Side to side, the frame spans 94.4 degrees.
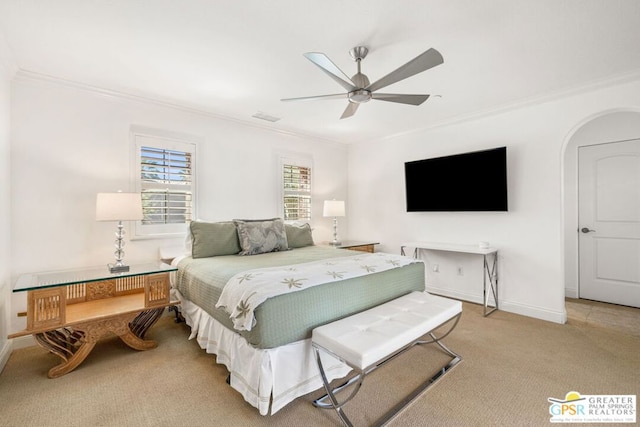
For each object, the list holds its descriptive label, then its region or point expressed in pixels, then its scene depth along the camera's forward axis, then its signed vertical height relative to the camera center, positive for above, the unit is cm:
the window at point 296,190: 452 +38
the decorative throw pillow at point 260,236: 325 -25
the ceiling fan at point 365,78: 183 +94
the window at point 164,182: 325 +39
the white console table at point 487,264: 344 -64
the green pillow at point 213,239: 306 -26
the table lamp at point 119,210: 258 +5
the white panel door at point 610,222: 359 -14
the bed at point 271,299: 175 -61
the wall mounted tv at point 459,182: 350 +39
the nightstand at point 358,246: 437 -48
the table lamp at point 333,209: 454 +7
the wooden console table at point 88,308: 209 -75
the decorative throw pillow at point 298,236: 377 -28
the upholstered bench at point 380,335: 160 -72
